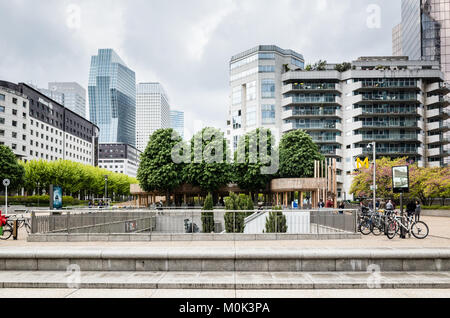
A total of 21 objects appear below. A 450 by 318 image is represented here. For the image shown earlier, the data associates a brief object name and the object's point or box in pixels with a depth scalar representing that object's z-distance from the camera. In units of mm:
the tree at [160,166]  51000
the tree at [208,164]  50812
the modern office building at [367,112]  78062
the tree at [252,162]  52344
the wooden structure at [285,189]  46672
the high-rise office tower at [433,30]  97312
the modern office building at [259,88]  82625
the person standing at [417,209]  23844
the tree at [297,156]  55969
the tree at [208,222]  17625
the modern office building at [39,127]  89812
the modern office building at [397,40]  148338
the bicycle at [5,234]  17066
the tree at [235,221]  17230
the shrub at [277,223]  16781
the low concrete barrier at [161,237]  15523
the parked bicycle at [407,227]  16172
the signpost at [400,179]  17047
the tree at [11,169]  63625
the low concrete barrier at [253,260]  9781
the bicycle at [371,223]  17500
